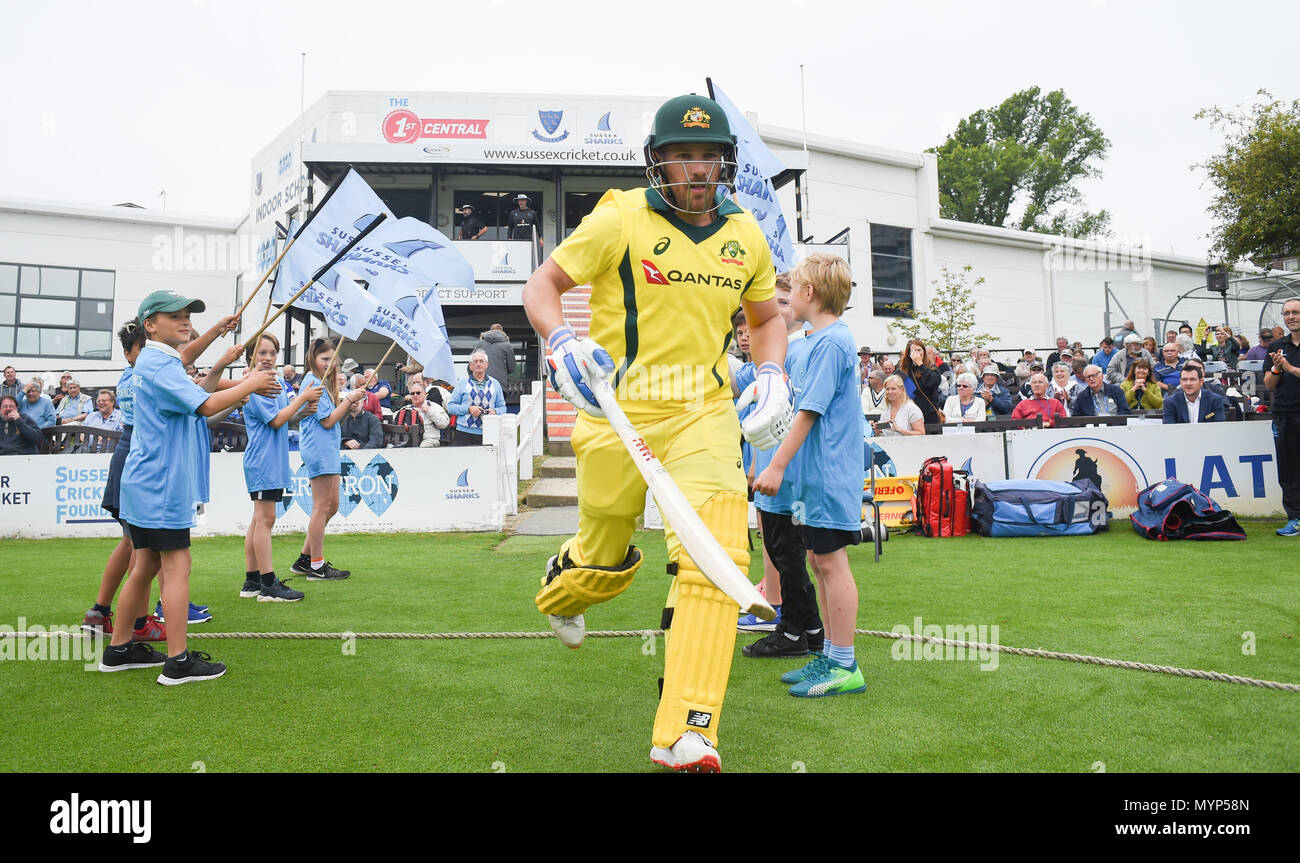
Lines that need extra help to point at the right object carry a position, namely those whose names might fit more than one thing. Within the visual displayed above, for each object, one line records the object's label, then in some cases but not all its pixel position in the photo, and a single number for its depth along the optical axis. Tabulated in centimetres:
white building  2364
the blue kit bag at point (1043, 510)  1004
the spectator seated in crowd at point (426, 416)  1365
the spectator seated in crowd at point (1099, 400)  1237
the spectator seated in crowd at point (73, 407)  1592
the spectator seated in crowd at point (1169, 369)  1310
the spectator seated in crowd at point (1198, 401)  1099
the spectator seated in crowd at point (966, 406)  1255
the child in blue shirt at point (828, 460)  411
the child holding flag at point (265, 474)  700
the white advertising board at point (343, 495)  1188
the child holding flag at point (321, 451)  764
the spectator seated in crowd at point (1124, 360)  1510
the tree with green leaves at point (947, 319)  2562
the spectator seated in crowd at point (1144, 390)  1254
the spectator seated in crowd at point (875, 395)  1431
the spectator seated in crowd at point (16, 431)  1301
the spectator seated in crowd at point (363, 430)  1221
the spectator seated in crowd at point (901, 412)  1148
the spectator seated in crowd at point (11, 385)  1703
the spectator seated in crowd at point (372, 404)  1283
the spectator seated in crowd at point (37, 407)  1454
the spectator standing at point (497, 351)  1589
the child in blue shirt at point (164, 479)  456
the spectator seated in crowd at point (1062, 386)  1351
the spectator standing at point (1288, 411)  920
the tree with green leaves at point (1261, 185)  2077
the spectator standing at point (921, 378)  1272
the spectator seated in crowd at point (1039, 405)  1197
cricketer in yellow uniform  328
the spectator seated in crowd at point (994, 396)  1355
